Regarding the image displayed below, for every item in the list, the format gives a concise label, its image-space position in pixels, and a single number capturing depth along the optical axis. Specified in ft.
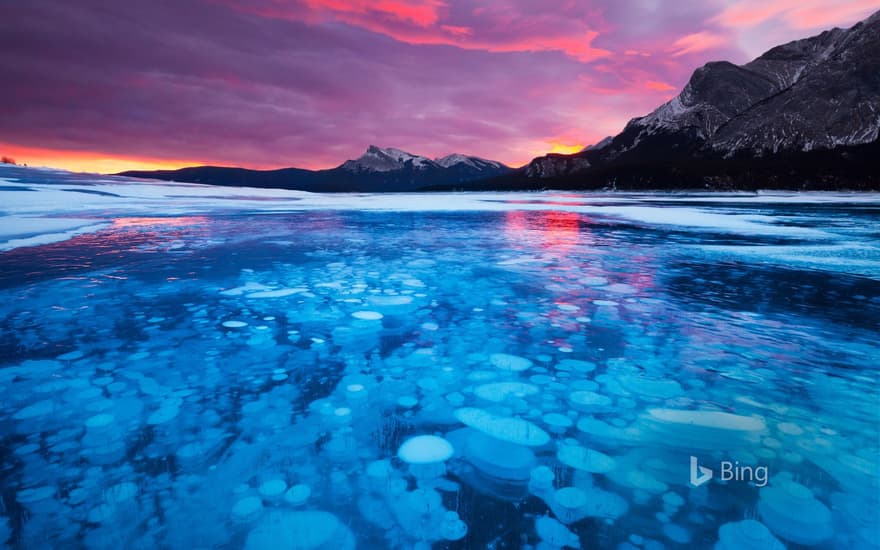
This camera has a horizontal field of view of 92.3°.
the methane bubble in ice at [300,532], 5.96
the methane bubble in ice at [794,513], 6.16
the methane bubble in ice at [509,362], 11.80
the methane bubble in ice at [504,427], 8.53
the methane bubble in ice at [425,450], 7.92
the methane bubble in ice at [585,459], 7.62
